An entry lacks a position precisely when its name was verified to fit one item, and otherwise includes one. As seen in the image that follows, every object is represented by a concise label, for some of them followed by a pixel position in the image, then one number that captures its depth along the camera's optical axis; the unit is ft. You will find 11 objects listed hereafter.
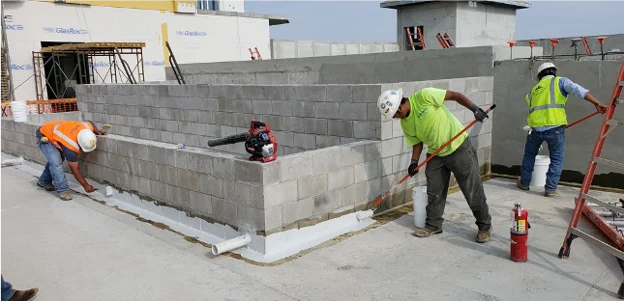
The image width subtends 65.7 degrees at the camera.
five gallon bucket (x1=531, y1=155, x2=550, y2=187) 20.52
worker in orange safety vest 21.18
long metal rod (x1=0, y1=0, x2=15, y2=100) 52.90
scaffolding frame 51.78
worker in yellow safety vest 18.57
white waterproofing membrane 14.33
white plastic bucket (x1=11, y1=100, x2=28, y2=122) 29.76
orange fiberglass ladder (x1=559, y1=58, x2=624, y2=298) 12.02
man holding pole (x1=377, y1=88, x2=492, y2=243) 14.56
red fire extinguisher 12.66
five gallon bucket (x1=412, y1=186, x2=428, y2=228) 15.79
